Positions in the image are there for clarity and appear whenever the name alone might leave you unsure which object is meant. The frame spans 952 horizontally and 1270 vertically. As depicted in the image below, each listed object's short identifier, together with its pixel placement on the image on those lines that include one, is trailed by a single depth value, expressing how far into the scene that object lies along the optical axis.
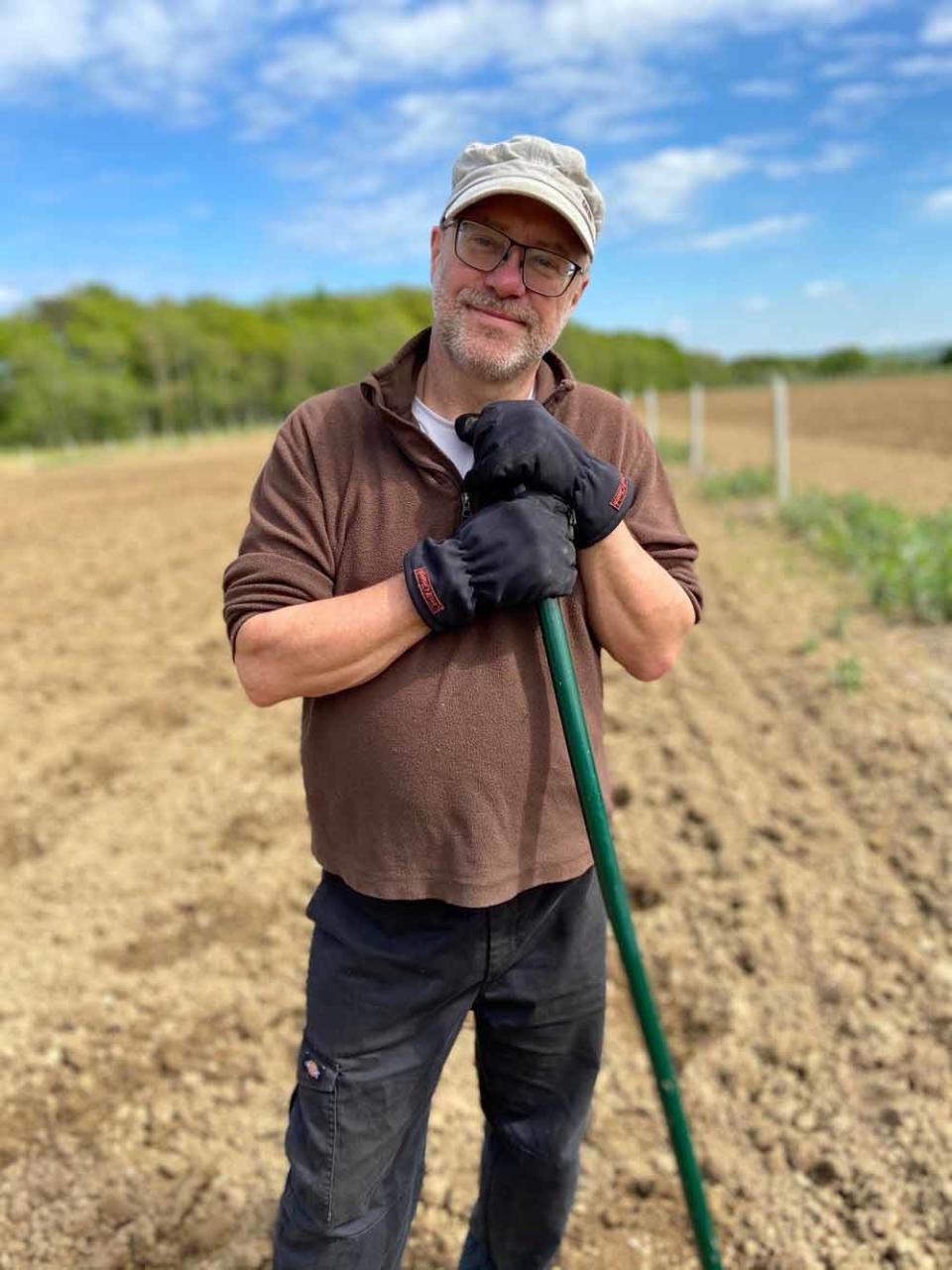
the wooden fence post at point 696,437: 18.36
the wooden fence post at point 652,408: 20.06
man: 1.74
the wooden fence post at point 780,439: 11.69
